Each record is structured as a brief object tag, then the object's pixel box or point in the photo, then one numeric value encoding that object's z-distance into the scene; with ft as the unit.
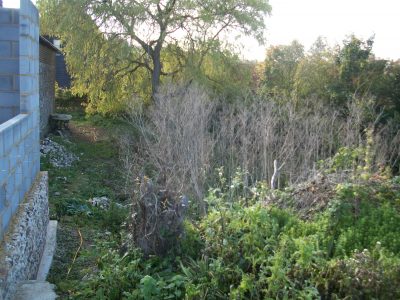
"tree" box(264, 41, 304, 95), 70.15
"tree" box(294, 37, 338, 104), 63.52
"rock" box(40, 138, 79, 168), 46.44
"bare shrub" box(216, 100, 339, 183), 37.42
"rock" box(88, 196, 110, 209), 33.65
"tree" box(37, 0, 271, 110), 61.11
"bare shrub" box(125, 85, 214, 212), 35.01
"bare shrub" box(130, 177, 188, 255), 16.52
